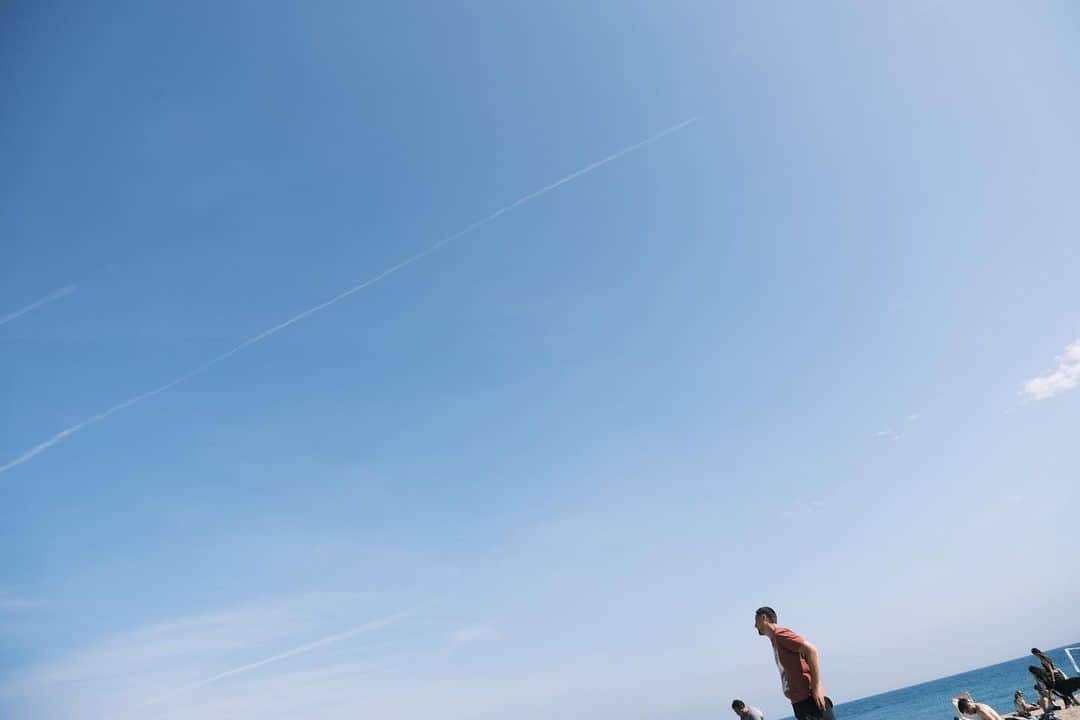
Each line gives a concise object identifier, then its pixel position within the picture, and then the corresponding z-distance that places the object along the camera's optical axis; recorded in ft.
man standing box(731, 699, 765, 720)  33.68
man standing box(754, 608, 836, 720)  18.43
